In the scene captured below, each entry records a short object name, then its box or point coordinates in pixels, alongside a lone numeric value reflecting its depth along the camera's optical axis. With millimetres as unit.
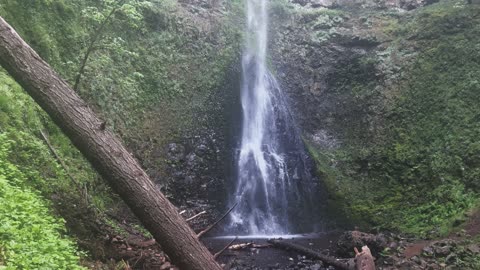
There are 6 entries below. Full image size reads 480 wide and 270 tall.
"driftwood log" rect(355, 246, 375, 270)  6637
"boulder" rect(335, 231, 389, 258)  8641
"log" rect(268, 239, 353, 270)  7850
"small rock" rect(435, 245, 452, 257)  7715
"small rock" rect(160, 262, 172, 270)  5073
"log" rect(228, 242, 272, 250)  8759
